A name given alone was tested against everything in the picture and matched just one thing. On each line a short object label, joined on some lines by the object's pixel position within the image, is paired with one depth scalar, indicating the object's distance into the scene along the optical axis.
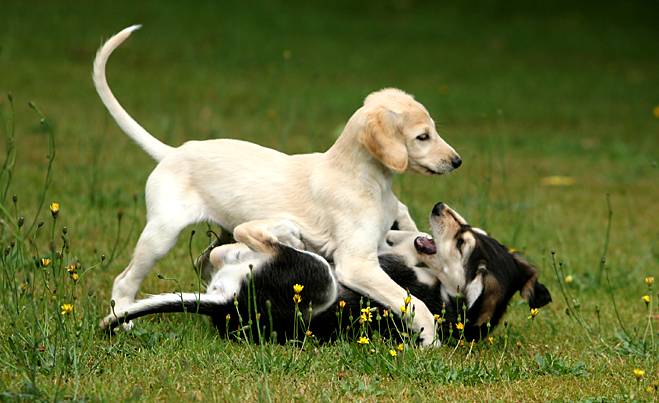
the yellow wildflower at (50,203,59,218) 6.35
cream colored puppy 7.80
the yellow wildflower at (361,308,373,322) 6.88
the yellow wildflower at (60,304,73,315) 6.52
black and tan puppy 7.78
